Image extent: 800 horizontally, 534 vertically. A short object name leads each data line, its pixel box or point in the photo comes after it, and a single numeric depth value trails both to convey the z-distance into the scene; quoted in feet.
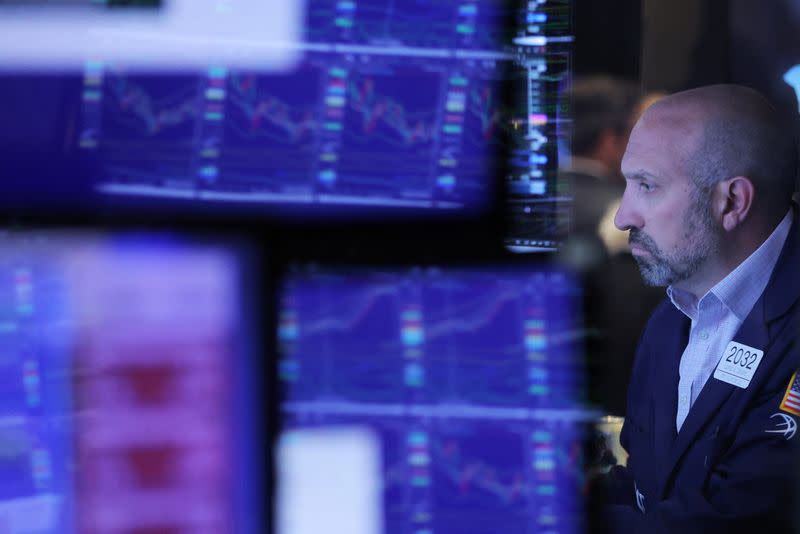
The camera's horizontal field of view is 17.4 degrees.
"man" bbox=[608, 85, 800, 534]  9.54
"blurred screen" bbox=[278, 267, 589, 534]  9.13
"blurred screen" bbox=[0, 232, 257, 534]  9.04
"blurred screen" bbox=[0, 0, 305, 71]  9.07
